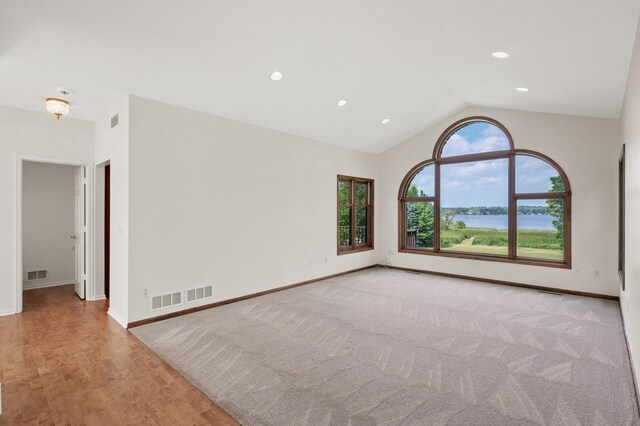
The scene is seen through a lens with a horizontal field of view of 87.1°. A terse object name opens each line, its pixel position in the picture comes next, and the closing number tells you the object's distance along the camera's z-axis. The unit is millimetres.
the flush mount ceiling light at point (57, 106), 4051
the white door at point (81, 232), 5191
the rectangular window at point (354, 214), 7272
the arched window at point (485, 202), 5891
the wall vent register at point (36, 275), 5818
